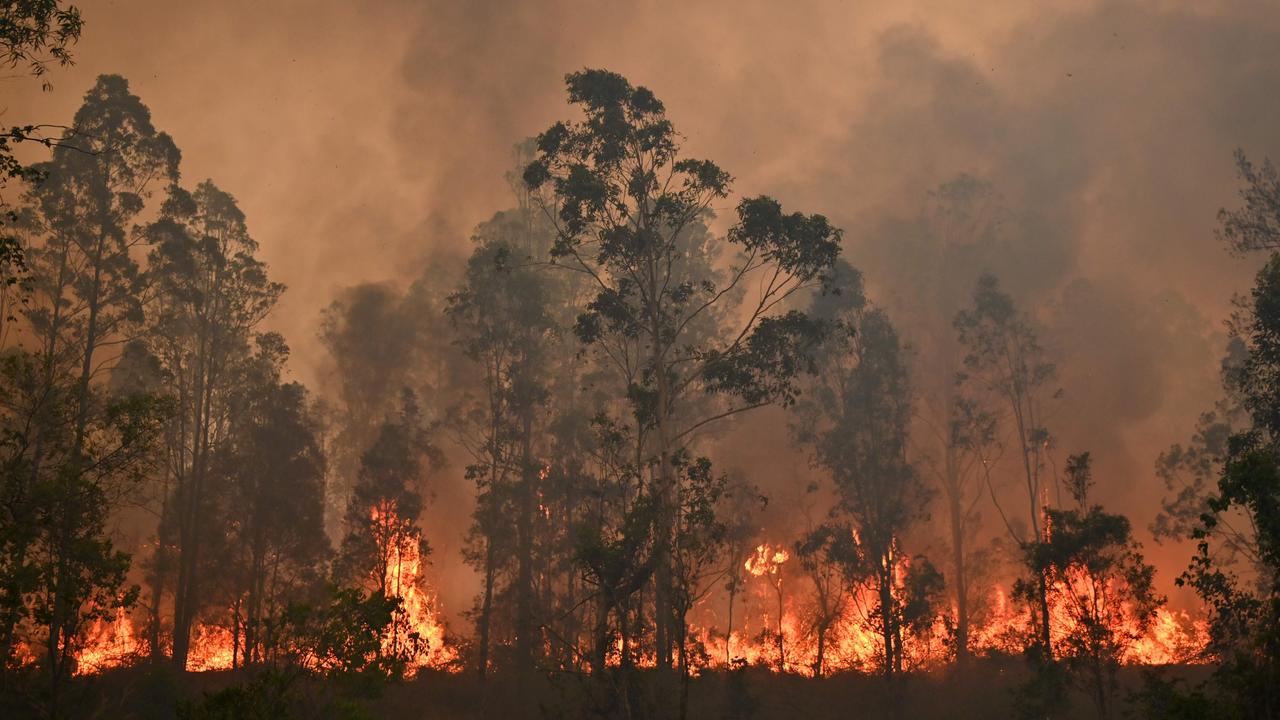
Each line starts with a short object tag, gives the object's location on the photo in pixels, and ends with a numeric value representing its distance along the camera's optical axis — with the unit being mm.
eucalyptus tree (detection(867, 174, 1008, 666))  51656
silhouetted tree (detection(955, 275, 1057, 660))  46659
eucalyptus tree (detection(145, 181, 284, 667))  38625
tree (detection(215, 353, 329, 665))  38094
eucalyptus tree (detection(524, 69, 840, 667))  29797
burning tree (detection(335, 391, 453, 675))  38000
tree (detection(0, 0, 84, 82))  15656
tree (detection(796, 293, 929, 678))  40875
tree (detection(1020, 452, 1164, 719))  27219
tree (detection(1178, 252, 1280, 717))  15105
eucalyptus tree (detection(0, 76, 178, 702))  30688
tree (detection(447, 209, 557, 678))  43000
